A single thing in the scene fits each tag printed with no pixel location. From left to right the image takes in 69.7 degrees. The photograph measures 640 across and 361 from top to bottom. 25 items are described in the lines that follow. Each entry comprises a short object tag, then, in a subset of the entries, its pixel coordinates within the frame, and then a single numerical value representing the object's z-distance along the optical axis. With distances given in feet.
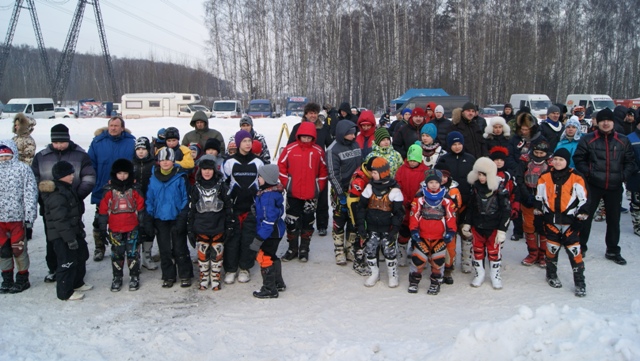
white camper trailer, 113.19
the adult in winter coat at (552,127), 25.94
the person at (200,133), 21.88
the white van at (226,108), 99.35
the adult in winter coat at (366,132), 20.75
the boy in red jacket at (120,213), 16.46
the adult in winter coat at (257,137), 20.36
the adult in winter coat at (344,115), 32.73
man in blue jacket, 19.40
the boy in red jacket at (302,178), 19.07
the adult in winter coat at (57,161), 17.16
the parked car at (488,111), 101.60
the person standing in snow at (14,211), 15.85
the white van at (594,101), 91.66
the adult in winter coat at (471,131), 21.30
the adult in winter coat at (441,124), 23.50
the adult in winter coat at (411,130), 23.30
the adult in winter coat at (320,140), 22.57
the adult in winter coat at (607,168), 18.74
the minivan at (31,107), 100.42
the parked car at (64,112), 128.57
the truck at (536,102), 94.22
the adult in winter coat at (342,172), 19.12
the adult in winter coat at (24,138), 19.95
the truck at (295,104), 102.33
